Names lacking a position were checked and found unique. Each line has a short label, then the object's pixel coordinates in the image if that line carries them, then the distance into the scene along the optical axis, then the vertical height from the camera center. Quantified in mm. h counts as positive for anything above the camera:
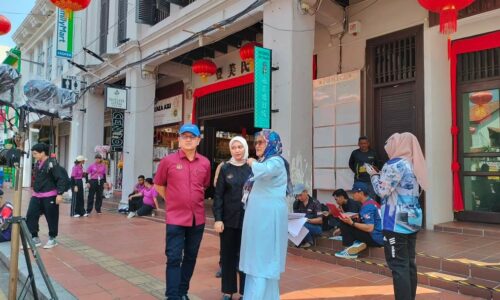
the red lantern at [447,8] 5087 +1986
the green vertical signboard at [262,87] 7086 +1344
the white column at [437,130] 7023 +666
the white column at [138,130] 12250 +1018
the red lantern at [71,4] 7352 +2833
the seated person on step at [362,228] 5469 -814
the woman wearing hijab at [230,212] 4125 -460
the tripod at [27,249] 3758 -802
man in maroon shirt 3863 -374
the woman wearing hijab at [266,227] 3398 -497
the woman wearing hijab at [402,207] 3443 -325
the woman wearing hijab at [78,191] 10789 -701
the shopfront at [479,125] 6852 +748
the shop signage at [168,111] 14038 +1880
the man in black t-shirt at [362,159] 7652 +155
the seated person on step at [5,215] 6895 -883
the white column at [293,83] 7102 +1454
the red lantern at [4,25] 9258 +3083
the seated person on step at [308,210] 6348 -681
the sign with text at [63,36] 15045 +4644
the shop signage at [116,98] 12031 +1947
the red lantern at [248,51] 8961 +2475
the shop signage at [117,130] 12867 +1064
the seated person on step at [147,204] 10883 -1028
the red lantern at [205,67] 10984 +2587
